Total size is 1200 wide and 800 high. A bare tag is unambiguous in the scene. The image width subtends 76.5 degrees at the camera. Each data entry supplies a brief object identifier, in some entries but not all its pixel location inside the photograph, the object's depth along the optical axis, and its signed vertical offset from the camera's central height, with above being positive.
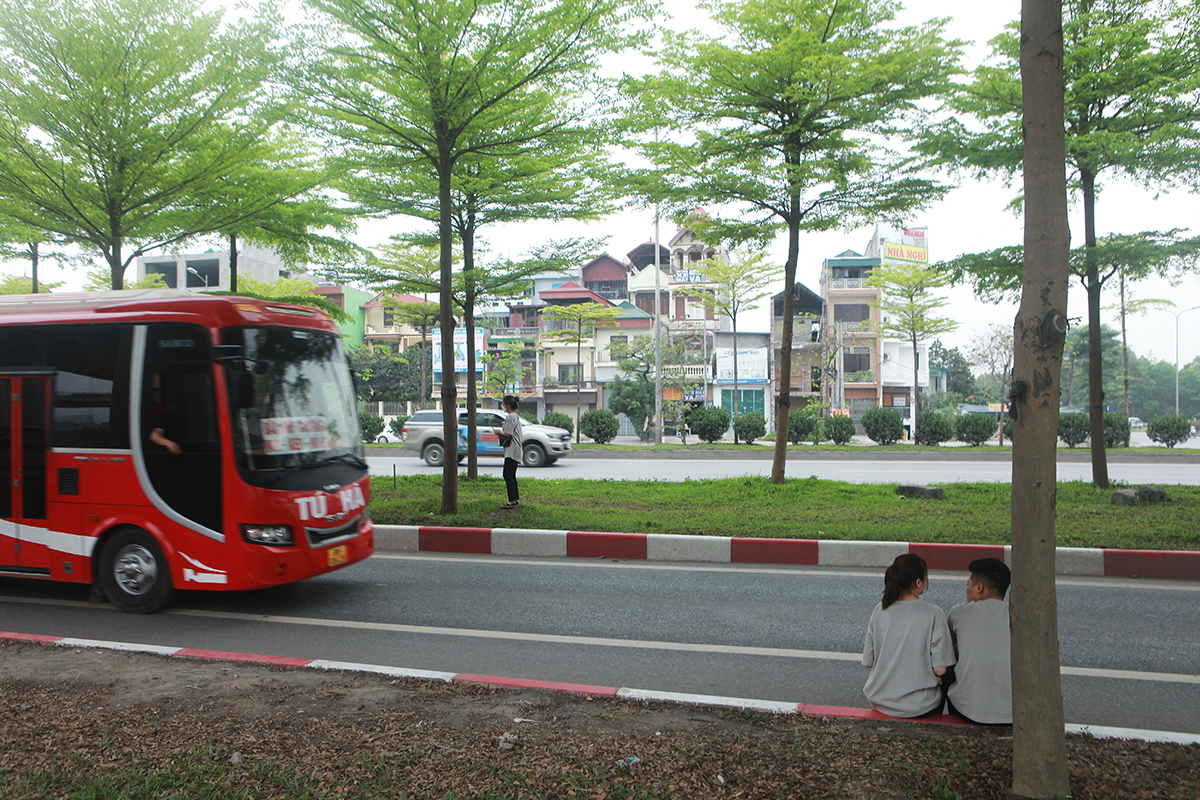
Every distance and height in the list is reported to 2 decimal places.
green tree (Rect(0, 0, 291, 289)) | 10.25 +4.31
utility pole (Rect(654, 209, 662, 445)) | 28.97 +0.79
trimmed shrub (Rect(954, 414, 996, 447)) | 26.27 -0.82
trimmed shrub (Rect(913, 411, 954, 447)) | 26.38 -0.80
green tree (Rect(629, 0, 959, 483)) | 10.44 +4.35
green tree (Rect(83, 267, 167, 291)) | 26.31 +5.27
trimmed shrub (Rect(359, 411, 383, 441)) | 31.53 -0.46
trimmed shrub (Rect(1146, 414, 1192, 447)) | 25.78 -0.90
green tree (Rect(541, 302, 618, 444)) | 33.84 +4.40
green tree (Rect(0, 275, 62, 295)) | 29.64 +5.29
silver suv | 20.14 -0.73
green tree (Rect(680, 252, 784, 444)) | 35.41 +6.10
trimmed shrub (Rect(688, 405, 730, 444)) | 28.78 -0.51
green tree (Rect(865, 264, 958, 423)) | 35.56 +5.04
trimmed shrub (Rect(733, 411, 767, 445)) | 28.72 -0.69
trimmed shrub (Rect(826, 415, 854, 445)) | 27.06 -0.77
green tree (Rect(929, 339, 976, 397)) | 62.75 +2.80
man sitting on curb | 3.62 -1.24
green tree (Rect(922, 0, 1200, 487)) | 10.02 +4.11
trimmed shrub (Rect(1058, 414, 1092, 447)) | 24.10 -0.78
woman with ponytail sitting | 3.71 -1.19
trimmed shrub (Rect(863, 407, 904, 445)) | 26.45 -0.67
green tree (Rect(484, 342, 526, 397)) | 39.34 +2.17
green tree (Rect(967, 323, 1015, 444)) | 45.94 +3.18
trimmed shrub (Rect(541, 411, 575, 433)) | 29.16 -0.36
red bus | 6.08 -0.26
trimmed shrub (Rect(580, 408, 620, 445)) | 28.78 -0.54
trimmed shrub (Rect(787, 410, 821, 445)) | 27.39 -0.62
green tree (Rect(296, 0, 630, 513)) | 8.93 +4.17
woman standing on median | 10.38 -0.52
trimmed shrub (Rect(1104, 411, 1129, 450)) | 24.78 -0.85
